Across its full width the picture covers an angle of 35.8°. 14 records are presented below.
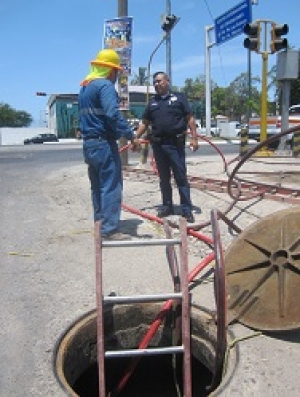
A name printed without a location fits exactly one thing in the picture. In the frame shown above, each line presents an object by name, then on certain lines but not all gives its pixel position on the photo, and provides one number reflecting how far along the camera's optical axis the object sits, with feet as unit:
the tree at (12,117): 296.46
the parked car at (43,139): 171.88
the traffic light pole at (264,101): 45.81
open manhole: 11.25
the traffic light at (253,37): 43.01
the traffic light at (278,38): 42.68
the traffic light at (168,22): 59.31
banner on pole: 31.76
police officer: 19.61
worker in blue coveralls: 16.89
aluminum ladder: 9.52
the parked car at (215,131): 143.70
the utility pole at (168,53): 85.67
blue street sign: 65.51
